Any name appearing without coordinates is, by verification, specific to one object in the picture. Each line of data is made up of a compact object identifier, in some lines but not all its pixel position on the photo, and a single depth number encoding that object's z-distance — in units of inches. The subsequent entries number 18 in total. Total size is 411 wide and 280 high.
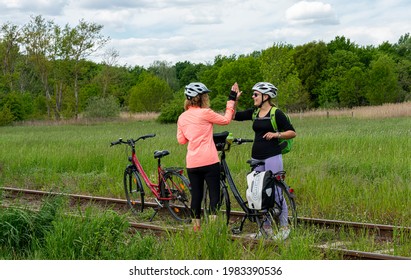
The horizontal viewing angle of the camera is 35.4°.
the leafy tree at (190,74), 3841.0
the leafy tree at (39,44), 2659.9
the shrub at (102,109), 2416.3
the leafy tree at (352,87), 2918.3
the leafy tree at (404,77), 3024.1
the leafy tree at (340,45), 3461.9
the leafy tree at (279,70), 2052.2
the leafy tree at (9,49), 2564.0
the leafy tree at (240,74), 2866.6
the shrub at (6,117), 2316.7
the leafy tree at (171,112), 2119.8
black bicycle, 310.0
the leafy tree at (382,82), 2815.0
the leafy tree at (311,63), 3213.6
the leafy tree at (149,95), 2881.4
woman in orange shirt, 309.4
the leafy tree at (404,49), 3480.3
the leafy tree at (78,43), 2669.8
